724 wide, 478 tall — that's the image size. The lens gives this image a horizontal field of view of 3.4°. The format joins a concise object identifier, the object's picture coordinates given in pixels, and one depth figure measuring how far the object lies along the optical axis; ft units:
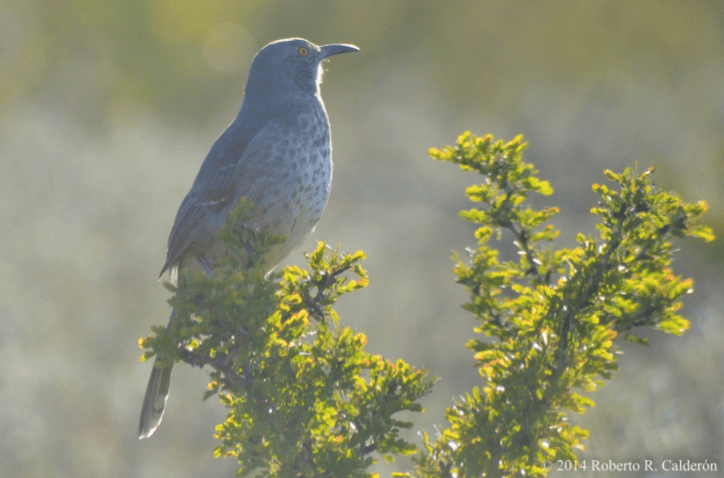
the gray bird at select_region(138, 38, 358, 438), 21.10
